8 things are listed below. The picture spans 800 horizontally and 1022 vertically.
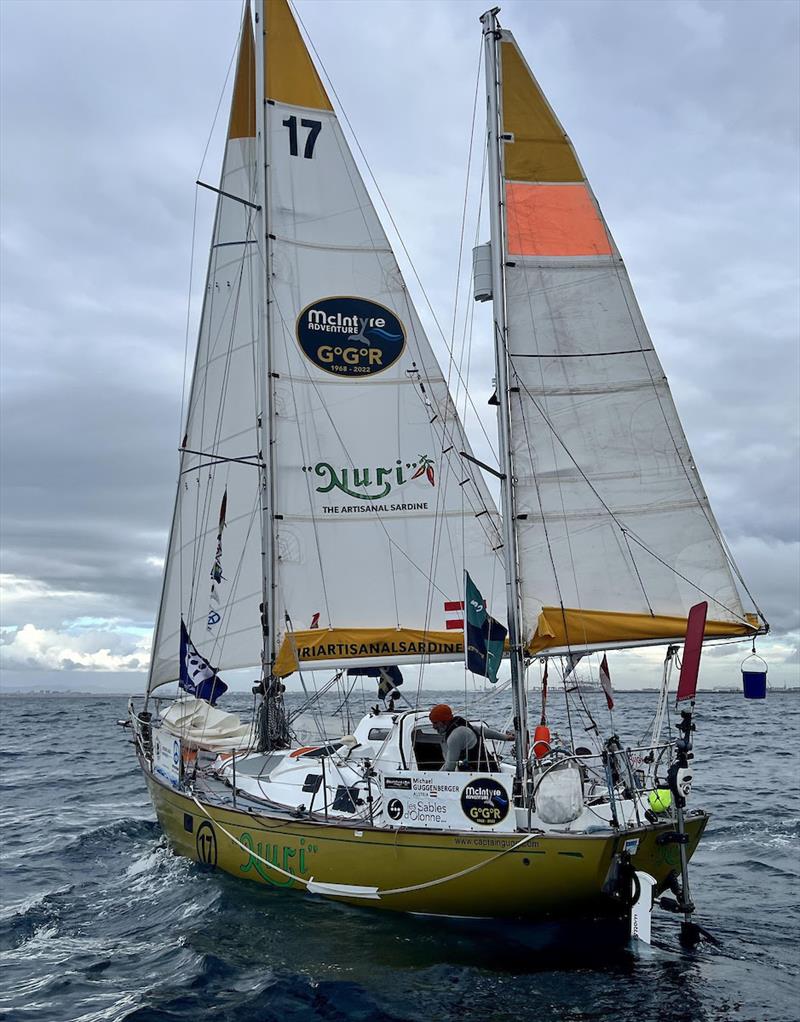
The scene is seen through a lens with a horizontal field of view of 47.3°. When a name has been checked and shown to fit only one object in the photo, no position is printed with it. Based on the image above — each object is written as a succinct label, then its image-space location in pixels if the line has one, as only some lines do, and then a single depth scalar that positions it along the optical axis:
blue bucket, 9.70
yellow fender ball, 9.88
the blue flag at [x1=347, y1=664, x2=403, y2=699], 15.74
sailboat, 9.88
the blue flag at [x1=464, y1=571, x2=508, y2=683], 10.48
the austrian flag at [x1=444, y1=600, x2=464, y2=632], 15.57
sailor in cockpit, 10.50
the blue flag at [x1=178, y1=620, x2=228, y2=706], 15.44
